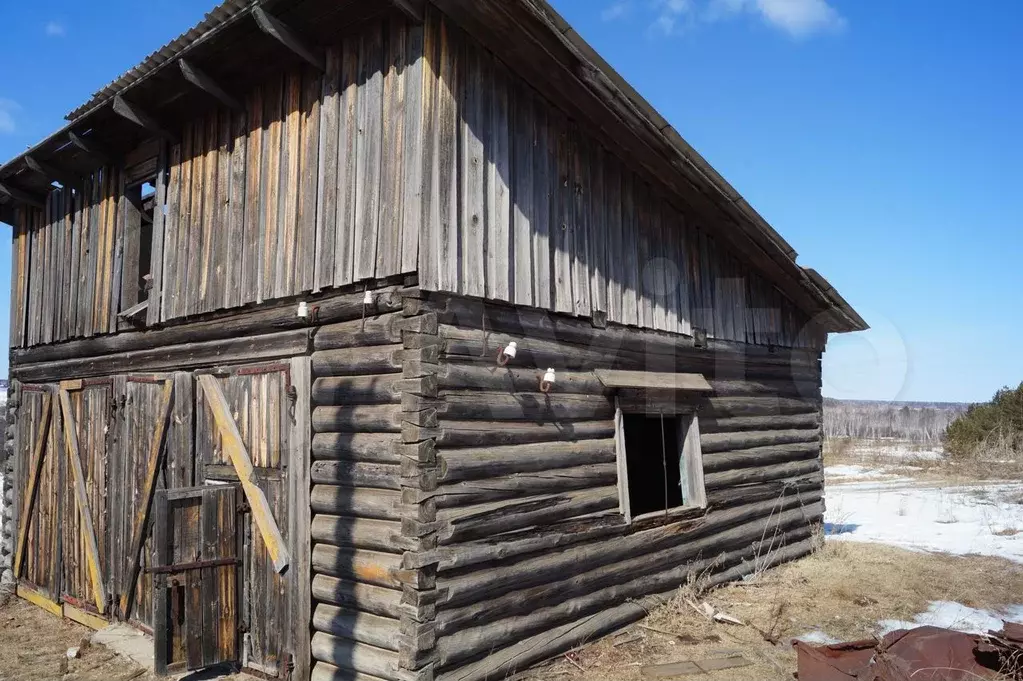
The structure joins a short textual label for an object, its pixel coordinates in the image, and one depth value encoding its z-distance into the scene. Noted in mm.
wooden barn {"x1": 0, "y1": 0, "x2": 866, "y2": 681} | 6086
